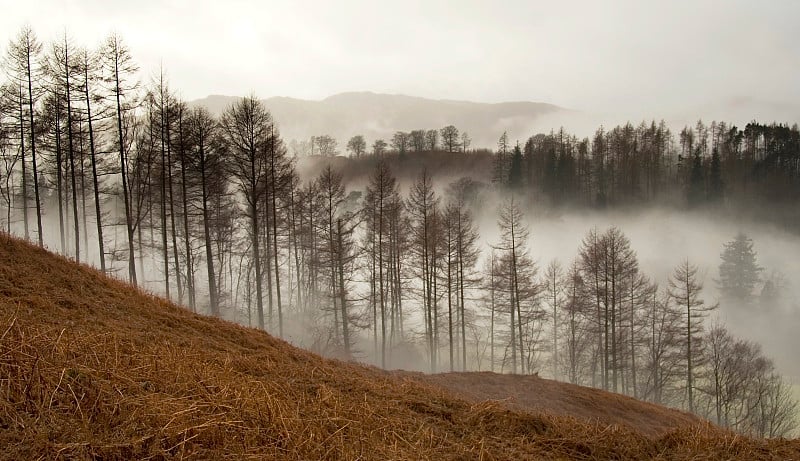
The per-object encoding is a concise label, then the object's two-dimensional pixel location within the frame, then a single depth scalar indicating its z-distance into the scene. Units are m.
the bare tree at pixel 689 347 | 28.02
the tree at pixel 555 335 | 35.66
